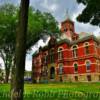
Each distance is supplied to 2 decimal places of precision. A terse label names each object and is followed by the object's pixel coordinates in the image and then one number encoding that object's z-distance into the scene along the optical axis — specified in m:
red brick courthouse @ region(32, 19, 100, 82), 45.62
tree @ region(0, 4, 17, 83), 44.36
